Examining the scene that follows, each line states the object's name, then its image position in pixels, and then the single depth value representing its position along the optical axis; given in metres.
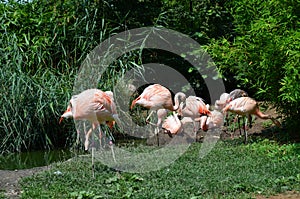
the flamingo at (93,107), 11.23
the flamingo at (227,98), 16.44
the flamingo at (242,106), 15.17
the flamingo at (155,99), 15.18
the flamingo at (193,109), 16.91
